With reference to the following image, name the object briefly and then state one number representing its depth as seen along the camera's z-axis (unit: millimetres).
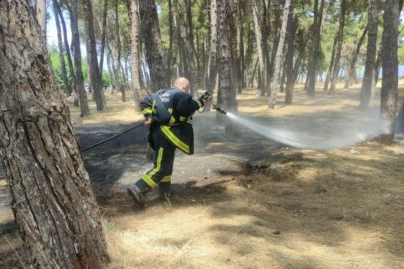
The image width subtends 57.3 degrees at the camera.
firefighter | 5383
